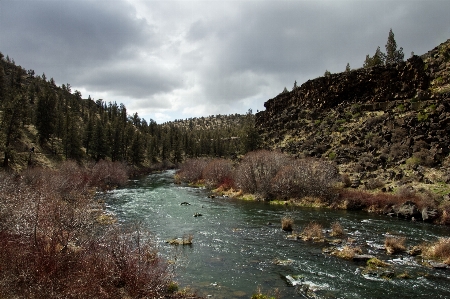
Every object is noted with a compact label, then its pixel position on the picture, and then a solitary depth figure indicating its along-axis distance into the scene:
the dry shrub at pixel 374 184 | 39.41
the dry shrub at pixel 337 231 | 23.56
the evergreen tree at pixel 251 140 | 77.19
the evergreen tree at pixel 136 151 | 100.81
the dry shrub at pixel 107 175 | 55.42
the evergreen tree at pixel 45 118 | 77.56
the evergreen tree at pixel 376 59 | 84.06
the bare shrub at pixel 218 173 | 57.36
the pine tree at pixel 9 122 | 54.01
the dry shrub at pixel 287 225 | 25.27
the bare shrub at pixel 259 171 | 44.50
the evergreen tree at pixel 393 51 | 84.36
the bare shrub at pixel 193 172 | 70.50
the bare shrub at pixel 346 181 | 42.49
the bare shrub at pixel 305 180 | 39.91
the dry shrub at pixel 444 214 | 26.98
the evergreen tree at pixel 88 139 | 87.12
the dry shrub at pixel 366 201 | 33.25
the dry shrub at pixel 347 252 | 18.20
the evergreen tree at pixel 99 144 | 86.50
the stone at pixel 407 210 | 29.53
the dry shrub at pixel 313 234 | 22.44
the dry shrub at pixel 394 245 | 19.46
